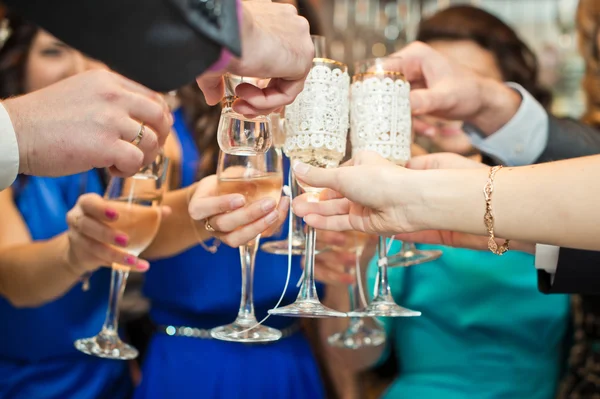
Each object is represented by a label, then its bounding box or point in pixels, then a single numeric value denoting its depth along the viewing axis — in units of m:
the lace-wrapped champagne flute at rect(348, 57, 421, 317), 1.45
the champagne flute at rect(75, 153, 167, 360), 1.59
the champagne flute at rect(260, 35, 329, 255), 1.43
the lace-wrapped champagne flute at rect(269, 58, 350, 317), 1.37
